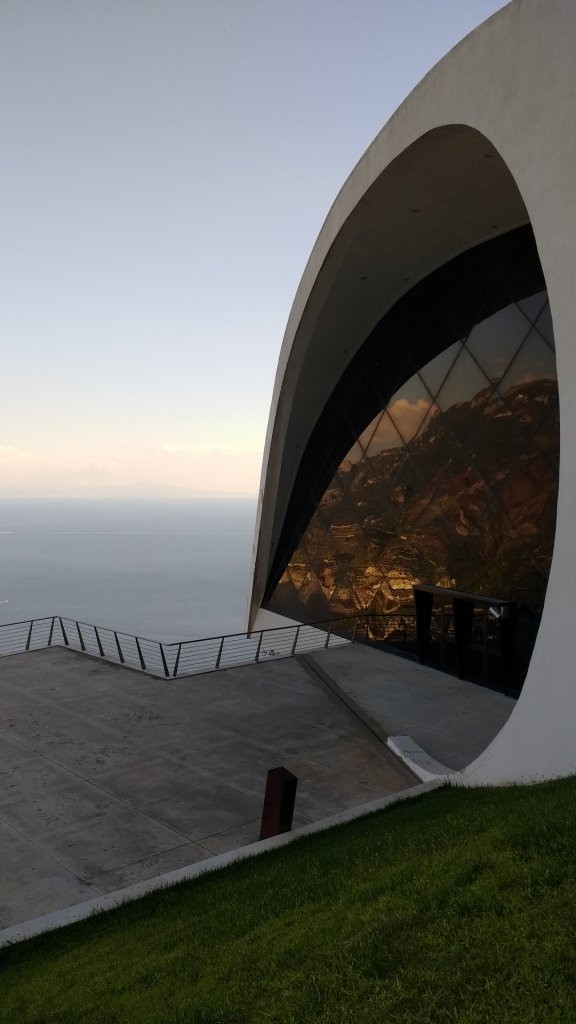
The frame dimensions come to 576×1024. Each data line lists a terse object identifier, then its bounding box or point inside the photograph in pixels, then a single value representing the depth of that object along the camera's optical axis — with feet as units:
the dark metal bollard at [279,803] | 24.40
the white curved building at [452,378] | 27.50
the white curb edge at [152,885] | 19.77
